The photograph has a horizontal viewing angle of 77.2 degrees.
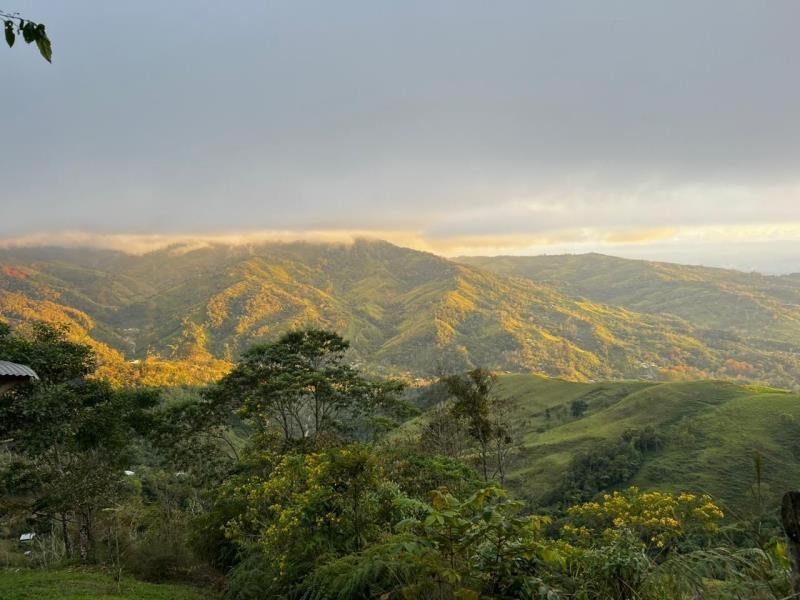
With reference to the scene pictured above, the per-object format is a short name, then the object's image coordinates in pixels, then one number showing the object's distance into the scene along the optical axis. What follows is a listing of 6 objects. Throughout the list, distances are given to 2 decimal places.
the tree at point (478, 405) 26.47
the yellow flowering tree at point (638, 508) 9.13
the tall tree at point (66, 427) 18.77
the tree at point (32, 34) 3.06
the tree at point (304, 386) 23.25
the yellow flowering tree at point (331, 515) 6.45
